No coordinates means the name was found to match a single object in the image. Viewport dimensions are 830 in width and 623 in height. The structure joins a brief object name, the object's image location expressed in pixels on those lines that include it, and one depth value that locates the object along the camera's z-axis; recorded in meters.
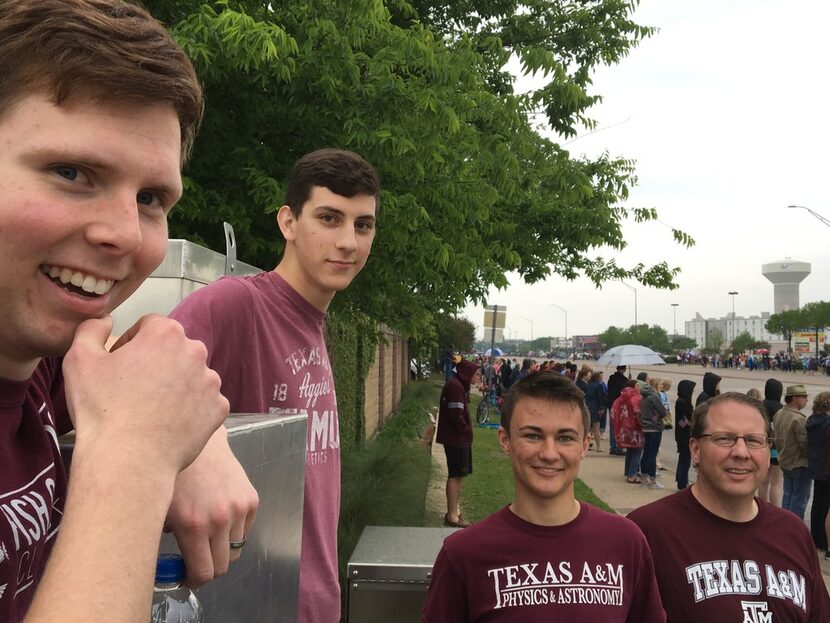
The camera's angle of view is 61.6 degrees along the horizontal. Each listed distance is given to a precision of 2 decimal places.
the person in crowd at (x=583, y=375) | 17.36
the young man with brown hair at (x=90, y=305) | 0.72
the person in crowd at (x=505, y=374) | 24.56
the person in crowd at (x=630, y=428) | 11.18
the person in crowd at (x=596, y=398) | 15.73
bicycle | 20.78
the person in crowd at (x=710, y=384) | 9.23
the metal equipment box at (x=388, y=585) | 3.23
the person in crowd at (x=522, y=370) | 21.84
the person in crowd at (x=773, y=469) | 8.42
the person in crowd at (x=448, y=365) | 27.23
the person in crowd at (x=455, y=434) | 8.35
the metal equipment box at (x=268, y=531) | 1.09
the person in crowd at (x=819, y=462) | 7.66
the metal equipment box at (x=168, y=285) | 2.12
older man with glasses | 2.61
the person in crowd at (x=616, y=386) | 14.29
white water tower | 156.38
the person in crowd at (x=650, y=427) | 10.98
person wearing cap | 7.93
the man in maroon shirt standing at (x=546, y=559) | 2.24
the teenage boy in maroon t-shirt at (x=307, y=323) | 1.83
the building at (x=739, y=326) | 184.12
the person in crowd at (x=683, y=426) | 10.25
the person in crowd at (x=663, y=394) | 11.10
